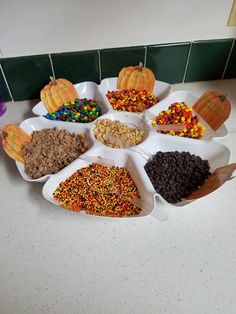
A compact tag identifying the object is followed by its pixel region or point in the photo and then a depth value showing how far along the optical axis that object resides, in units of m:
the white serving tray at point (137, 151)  0.63
